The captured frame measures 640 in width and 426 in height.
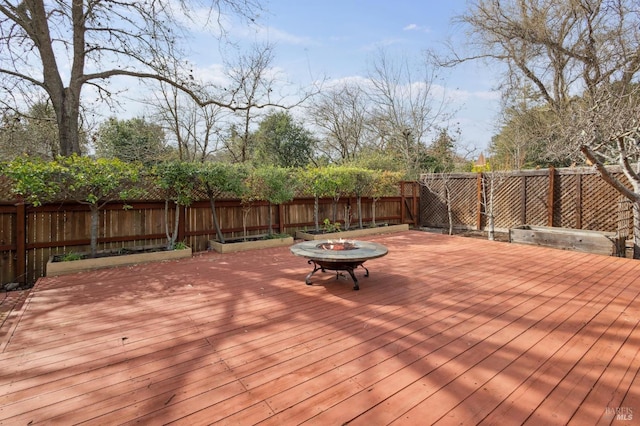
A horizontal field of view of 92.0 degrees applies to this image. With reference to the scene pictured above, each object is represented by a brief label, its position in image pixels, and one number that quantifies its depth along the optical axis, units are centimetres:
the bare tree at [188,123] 1151
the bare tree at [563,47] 762
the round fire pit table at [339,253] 338
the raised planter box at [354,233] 741
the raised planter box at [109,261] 449
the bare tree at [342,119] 1479
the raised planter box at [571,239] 554
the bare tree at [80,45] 575
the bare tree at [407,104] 1372
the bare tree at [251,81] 1123
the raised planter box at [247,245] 613
